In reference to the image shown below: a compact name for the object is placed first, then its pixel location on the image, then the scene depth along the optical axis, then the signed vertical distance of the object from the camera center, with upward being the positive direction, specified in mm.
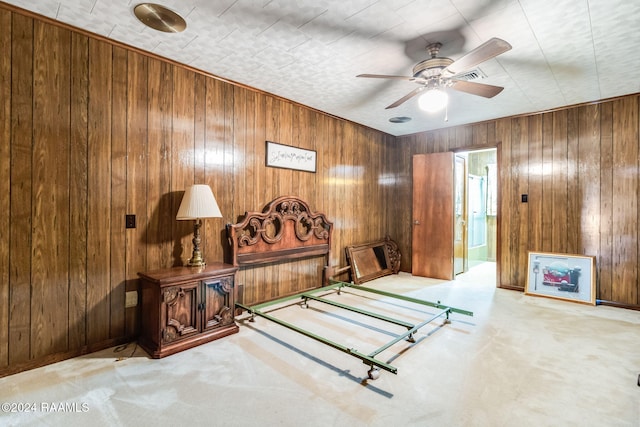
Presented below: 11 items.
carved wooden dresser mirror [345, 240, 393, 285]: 4652 -790
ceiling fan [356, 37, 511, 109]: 2146 +1150
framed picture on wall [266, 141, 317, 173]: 3656 +730
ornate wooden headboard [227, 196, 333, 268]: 3277 -254
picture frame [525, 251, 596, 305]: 3756 -824
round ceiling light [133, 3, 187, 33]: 2067 +1424
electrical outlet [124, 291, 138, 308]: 2556 -742
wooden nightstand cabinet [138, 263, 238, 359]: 2332 -794
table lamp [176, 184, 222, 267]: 2609 +45
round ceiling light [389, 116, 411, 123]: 4496 +1443
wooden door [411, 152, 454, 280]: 4895 -37
